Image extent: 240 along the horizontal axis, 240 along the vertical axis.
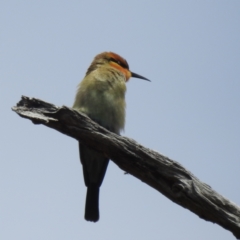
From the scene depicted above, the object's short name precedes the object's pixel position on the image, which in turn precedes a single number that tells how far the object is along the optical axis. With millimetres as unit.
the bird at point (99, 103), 9414
